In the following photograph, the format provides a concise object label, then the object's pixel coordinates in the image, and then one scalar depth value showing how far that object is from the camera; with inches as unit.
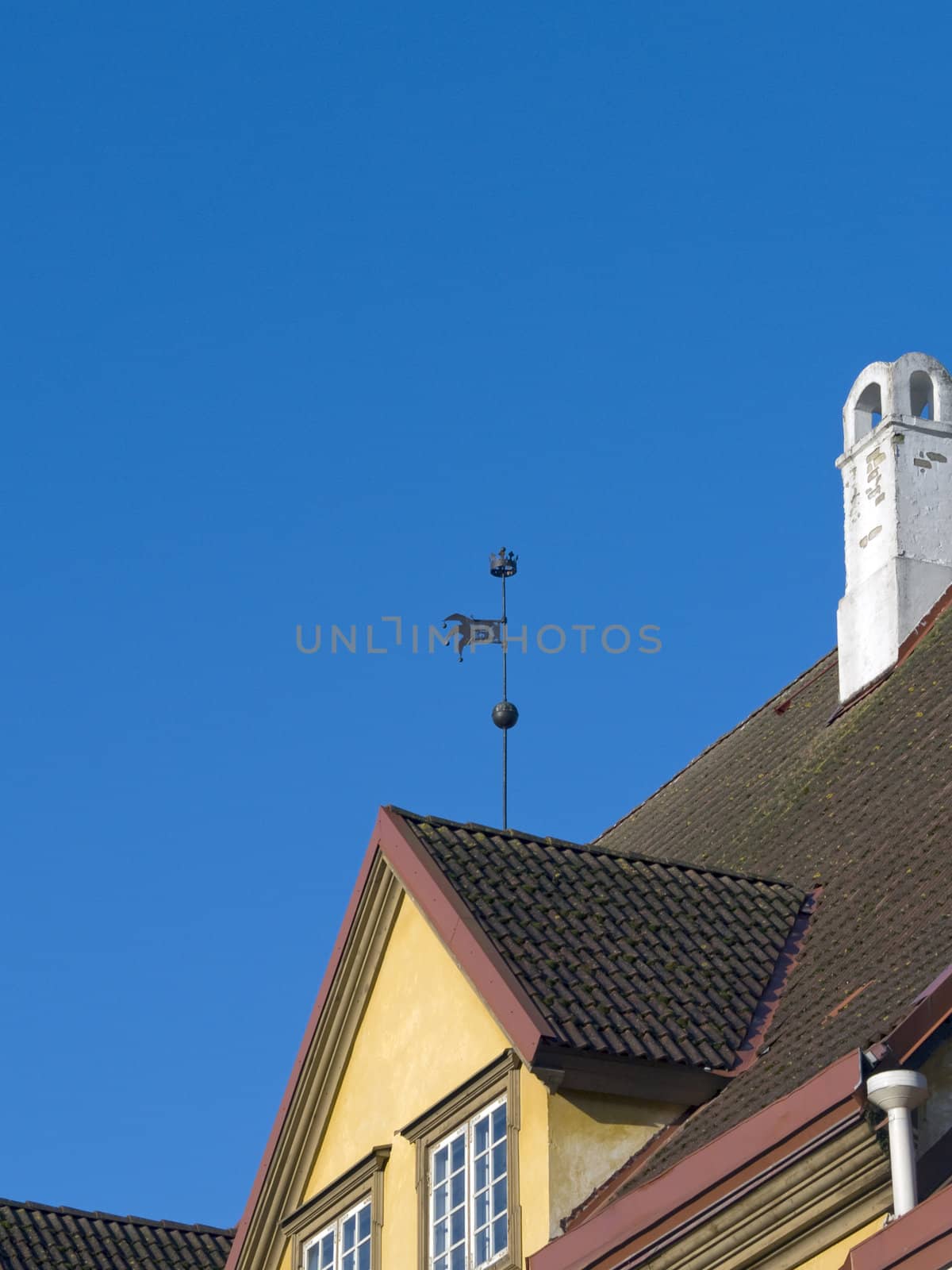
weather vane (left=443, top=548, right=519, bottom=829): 933.8
